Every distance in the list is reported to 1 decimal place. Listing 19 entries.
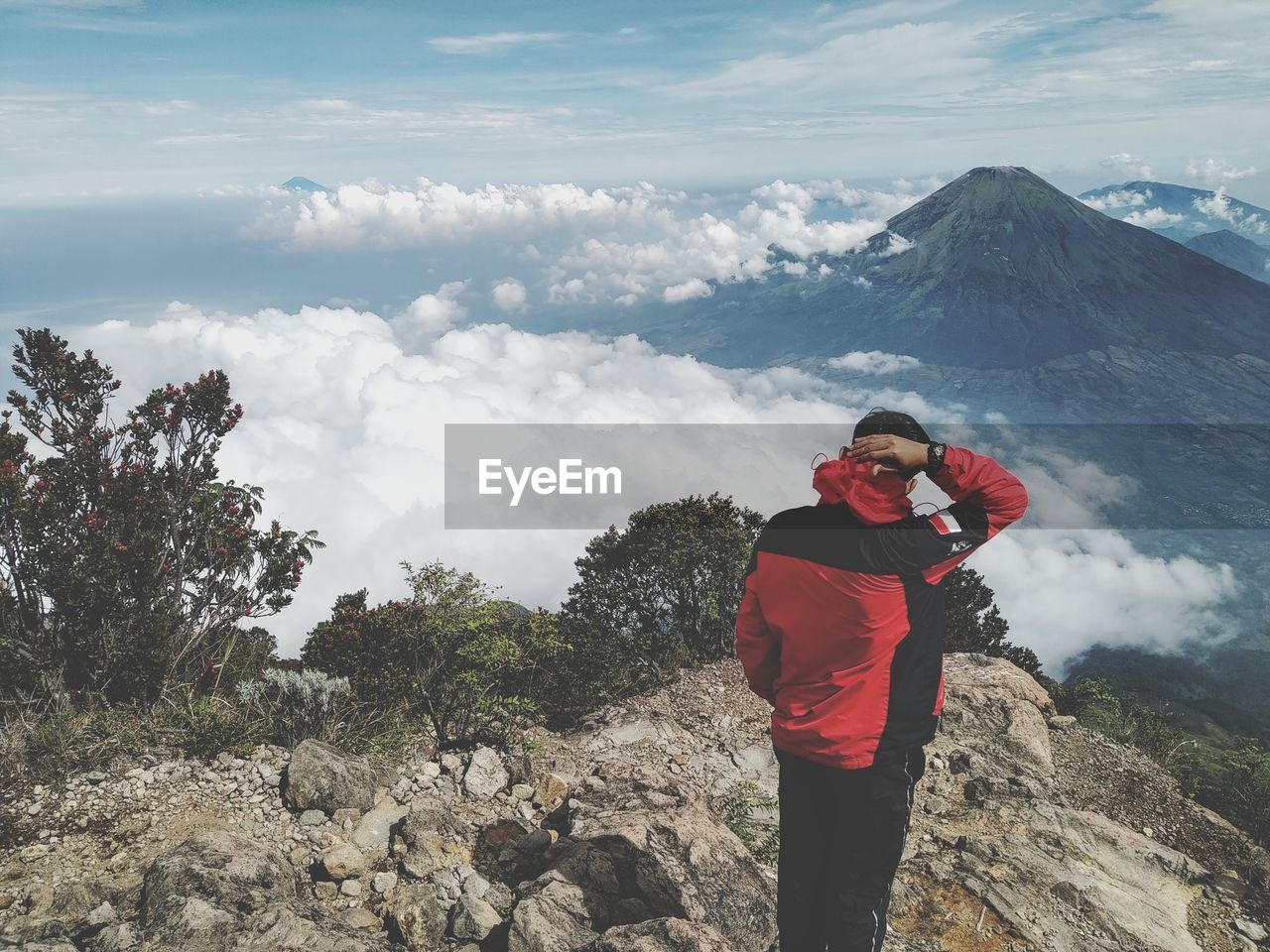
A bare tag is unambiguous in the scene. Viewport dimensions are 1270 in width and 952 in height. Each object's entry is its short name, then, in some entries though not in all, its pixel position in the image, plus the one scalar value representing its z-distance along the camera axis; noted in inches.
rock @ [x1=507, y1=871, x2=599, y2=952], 169.2
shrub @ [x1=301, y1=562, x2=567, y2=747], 302.5
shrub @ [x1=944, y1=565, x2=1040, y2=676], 533.3
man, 127.8
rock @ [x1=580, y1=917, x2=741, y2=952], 155.8
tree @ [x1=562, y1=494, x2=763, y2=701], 493.4
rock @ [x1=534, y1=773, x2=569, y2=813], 255.4
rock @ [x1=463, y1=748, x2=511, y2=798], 259.1
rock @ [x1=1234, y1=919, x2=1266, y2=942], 231.3
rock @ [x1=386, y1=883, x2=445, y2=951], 181.2
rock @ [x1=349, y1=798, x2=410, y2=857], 220.7
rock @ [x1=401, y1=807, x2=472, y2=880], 207.3
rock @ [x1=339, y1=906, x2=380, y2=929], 187.9
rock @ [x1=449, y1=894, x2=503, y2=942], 181.6
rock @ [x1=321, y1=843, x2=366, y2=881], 203.2
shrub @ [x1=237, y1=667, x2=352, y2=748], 268.2
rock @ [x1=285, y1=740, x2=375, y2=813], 230.8
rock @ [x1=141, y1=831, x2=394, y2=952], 161.0
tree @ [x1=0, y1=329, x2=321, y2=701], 269.4
